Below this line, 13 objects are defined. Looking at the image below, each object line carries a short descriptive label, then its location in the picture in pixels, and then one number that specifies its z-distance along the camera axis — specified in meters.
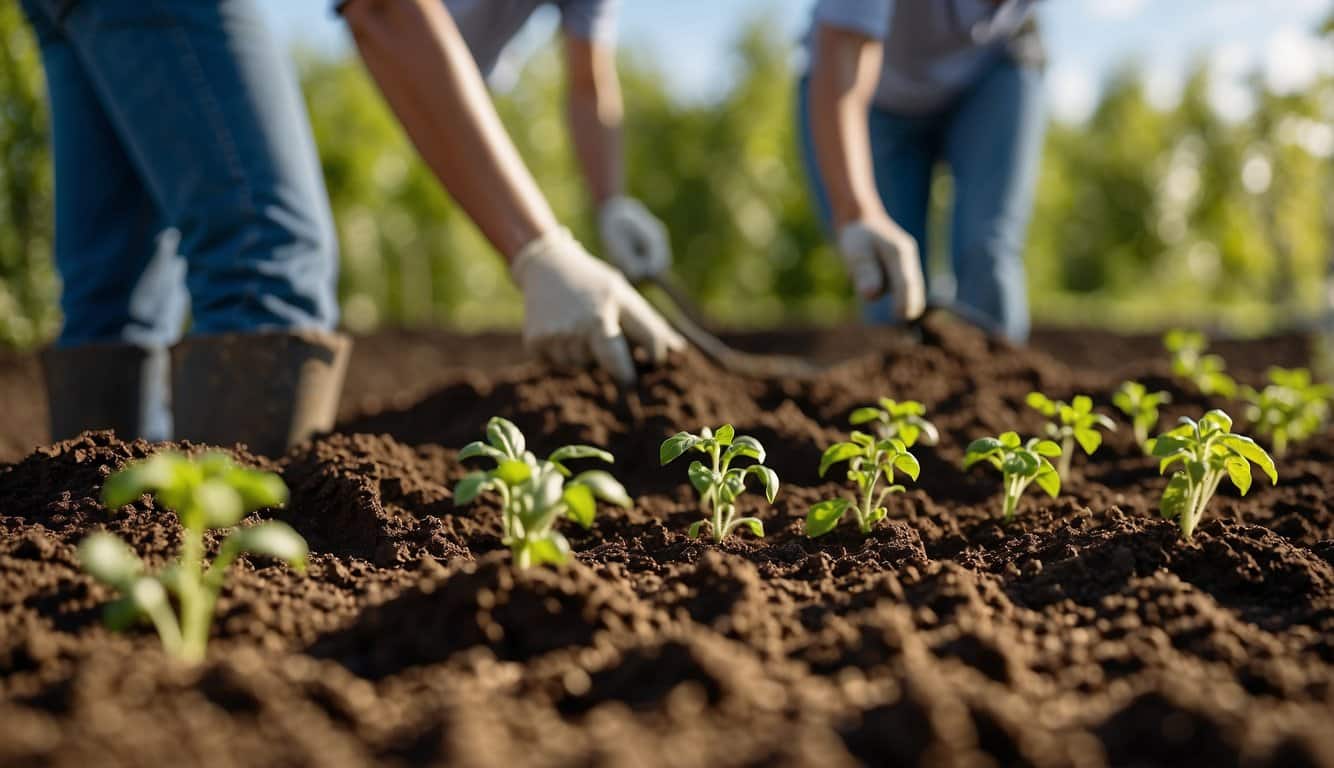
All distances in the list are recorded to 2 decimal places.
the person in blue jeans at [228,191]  2.33
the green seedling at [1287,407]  2.65
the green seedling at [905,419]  2.01
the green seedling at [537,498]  1.40
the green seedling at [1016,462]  1.83
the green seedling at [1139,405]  2.52
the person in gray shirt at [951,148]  3.35
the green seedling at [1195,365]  3.05
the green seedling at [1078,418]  2.13
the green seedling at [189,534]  1.06
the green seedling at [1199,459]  1.73
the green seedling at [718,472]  1.73
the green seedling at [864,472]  1.79
